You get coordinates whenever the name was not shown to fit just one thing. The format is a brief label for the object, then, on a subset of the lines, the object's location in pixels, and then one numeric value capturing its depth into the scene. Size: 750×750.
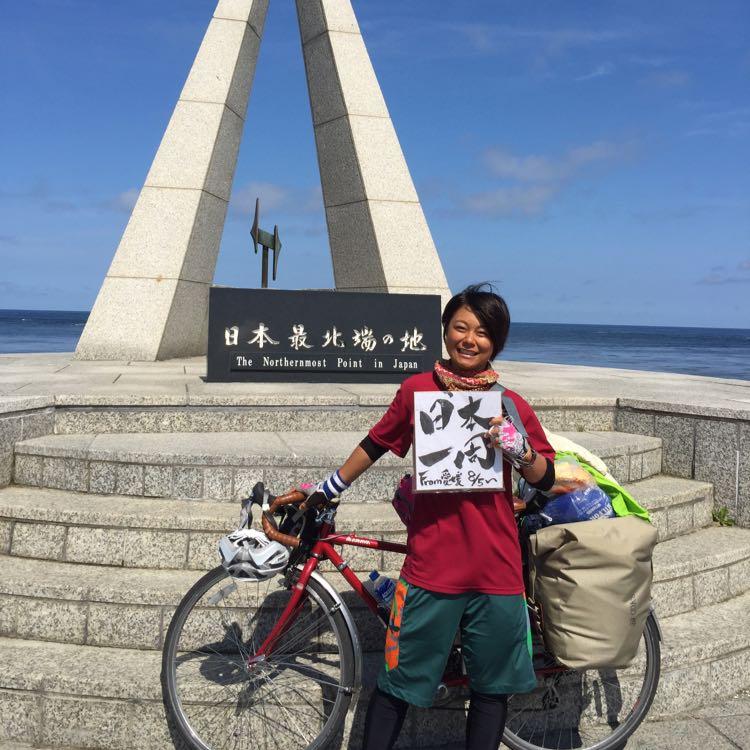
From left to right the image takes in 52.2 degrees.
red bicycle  2.61
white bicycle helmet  2.47
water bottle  2.74
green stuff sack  2.79
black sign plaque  6.87
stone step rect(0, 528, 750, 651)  3.30
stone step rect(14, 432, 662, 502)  4.12
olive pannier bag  2.52
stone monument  9.45
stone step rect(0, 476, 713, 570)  3.65
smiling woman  2.29
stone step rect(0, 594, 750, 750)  2.97
